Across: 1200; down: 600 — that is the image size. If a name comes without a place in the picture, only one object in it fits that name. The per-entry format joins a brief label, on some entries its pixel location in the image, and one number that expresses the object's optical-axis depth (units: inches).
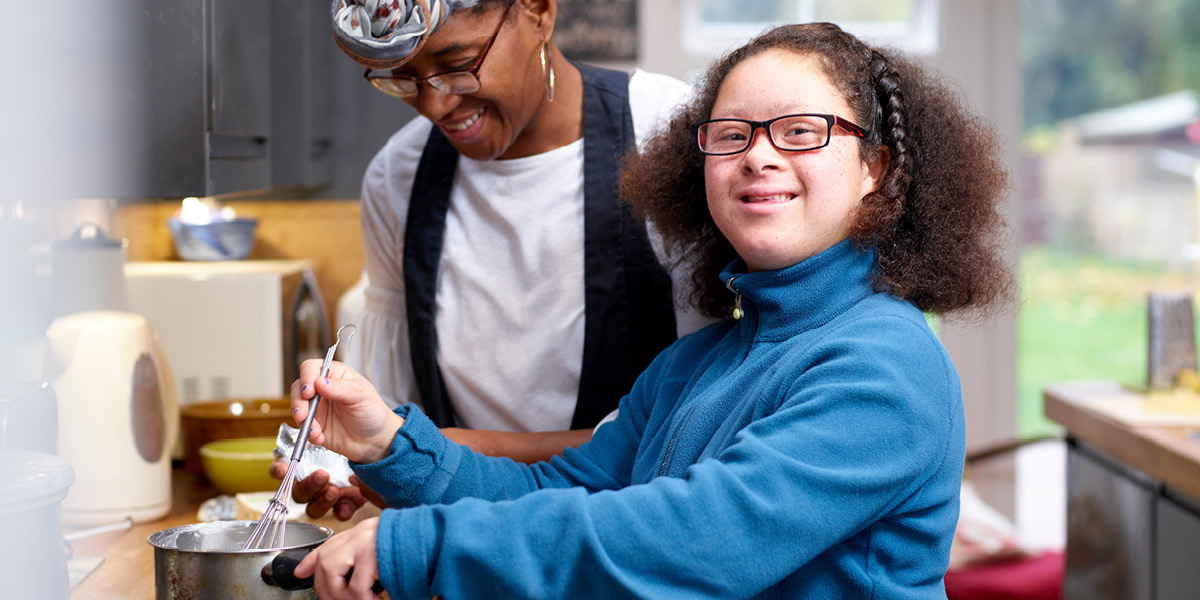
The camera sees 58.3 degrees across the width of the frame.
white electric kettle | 54.3
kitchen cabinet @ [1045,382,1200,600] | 73.9
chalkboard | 132.0
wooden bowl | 65.6
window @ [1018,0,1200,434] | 142.8
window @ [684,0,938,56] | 136.6
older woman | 51.8
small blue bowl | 99.7
